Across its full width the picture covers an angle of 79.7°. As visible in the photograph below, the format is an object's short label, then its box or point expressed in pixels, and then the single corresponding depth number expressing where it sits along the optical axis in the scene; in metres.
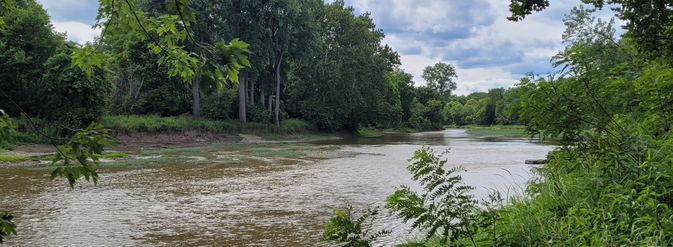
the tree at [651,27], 7.09
